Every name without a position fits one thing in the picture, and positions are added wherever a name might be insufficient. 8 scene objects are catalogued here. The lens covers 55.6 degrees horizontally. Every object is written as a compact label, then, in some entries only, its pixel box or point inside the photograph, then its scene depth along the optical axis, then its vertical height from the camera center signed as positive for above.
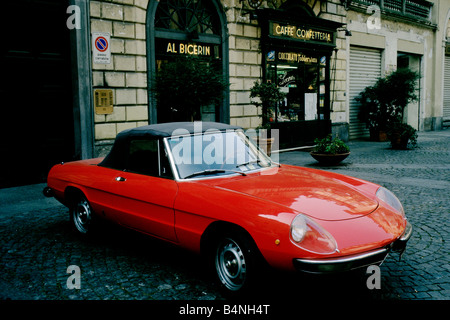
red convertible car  3.05 -0.75
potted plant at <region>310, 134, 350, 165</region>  10.23 -0.89
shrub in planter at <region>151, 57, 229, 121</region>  8.41 +0.62
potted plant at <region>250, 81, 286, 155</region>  11.79 +0.39
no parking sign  9.27 +1.50
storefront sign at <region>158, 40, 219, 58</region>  10.77 +1.76
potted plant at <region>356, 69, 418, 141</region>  16.55 +0.60
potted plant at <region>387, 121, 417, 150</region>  13.55 -0.65
